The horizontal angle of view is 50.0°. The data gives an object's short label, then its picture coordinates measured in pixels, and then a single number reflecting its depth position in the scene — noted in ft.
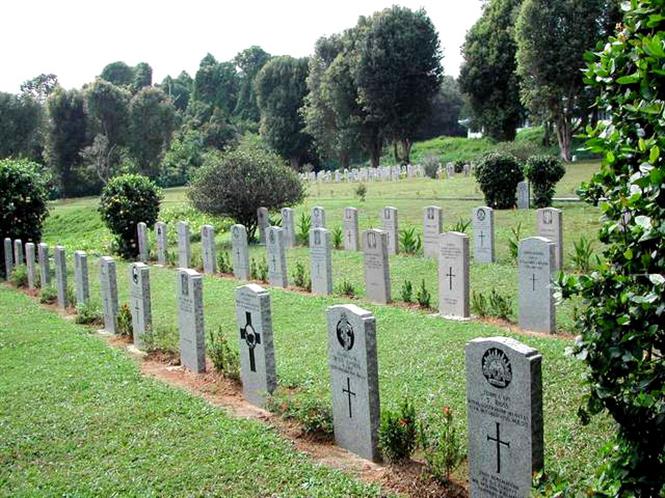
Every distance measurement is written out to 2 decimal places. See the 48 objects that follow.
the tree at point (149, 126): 169.27
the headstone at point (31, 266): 56.95
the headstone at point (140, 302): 33.37
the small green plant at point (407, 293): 39.24
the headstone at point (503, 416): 15.05
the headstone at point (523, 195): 72.38
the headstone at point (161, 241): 64.85
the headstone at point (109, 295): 37.42
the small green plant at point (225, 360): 27.18
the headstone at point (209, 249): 57.26
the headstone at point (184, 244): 61.31
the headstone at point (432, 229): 53.67
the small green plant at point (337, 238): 63.67
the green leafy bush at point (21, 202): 67.41
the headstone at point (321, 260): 44.34
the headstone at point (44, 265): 53.16
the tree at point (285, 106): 189.98
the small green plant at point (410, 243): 55.77
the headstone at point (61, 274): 46.06
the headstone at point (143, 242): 68.74
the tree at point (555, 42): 121.08
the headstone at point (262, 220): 71.26
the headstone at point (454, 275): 35.09
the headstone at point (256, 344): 23.95
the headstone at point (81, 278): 43.19
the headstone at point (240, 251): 53.21
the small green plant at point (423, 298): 37.99
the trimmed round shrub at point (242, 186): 72.79
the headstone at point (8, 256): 64.59
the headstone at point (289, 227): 66.74
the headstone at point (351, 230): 60.18
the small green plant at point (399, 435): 18.38
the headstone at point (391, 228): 57.67
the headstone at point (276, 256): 48.08
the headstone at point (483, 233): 49.19
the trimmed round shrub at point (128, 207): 70.69
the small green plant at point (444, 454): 17.11
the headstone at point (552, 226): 45.19
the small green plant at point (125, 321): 36.11
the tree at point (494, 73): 145.07
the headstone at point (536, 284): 31.42
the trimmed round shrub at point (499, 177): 72.84
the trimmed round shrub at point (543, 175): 70.85
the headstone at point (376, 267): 39.99
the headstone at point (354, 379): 19.52
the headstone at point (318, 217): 64.80
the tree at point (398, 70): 155.74
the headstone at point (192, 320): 28.76
